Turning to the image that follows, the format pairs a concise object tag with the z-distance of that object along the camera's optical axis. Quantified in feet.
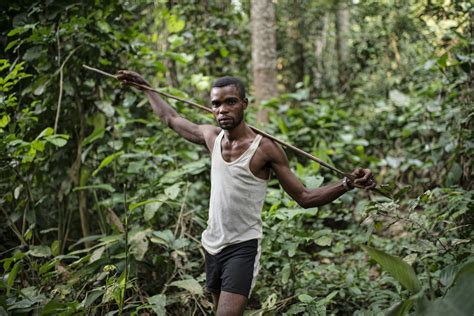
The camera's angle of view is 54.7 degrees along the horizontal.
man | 8.50
